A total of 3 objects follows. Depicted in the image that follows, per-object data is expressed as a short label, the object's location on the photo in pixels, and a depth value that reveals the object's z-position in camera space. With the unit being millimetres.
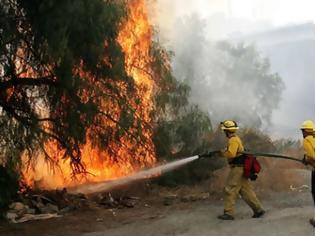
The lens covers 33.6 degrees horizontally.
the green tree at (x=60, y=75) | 10547
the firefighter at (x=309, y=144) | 9594
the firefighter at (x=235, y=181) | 10398
